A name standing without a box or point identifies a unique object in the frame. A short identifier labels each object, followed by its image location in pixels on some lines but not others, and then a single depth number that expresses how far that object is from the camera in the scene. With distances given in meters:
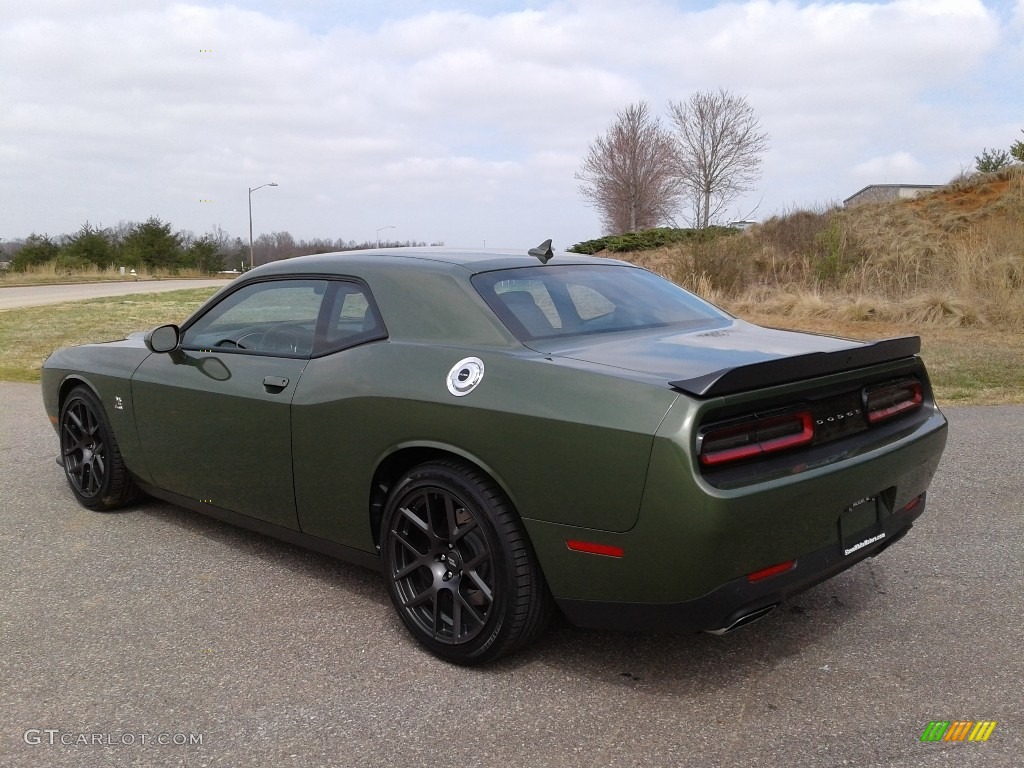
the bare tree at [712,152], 42.38
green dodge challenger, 2.71
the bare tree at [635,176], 47.03
